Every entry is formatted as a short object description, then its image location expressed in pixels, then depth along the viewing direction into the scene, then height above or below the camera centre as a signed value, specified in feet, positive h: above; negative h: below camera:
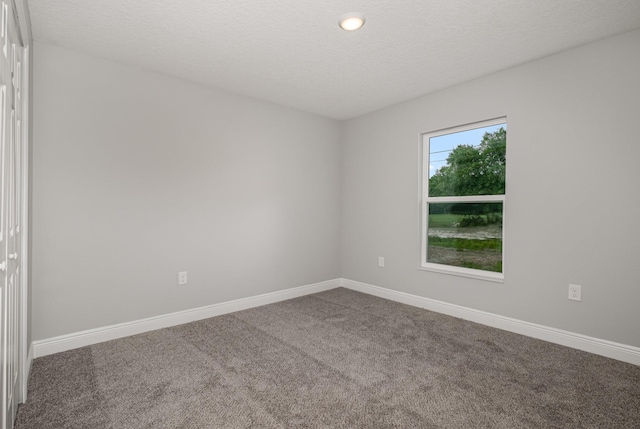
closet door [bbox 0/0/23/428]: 4.27 -0.01
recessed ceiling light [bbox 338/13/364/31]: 7.03 +4.16
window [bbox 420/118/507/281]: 10.32 +0.45
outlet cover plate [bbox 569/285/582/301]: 8.43 -2.02
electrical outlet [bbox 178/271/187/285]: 10.28 -2.16
